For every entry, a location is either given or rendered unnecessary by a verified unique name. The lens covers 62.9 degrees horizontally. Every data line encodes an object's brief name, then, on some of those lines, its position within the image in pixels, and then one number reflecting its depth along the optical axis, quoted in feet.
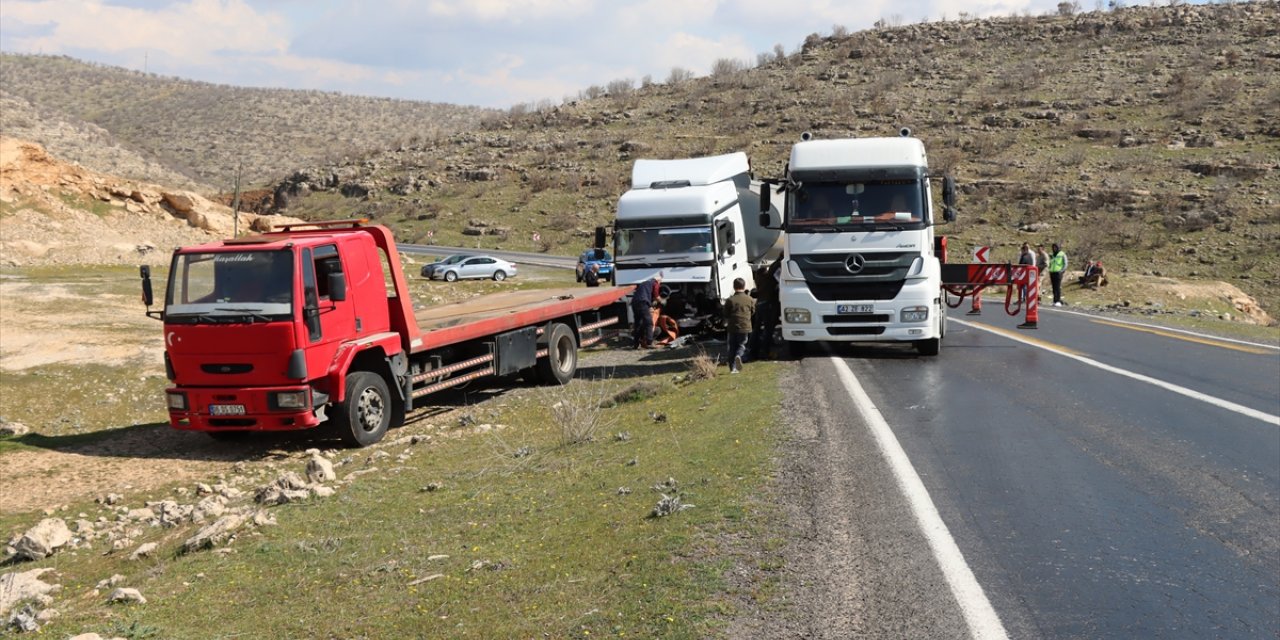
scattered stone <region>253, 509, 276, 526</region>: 31.22
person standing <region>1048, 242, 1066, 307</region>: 103.04
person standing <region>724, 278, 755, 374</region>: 52.65
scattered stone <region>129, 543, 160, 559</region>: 29.68
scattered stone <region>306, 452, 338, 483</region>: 37.78
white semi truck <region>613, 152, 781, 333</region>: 68.85
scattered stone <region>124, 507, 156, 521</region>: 35.29
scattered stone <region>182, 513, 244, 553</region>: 29.50
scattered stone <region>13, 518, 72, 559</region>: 30.86
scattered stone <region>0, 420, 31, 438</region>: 49.11
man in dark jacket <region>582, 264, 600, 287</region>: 126.00
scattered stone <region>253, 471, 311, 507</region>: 34.83
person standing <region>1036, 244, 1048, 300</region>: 108.88
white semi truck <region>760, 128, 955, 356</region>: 50.98
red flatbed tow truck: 40.81
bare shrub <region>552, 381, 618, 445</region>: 39.37
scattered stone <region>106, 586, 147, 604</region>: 24.62
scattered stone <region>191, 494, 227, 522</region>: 33.63
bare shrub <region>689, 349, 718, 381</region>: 51.98
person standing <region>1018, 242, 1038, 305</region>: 89.97
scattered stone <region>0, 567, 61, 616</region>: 26.35
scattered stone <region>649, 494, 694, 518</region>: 24.61
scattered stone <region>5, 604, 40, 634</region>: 23.36
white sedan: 148.77
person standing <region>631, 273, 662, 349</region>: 66.85
